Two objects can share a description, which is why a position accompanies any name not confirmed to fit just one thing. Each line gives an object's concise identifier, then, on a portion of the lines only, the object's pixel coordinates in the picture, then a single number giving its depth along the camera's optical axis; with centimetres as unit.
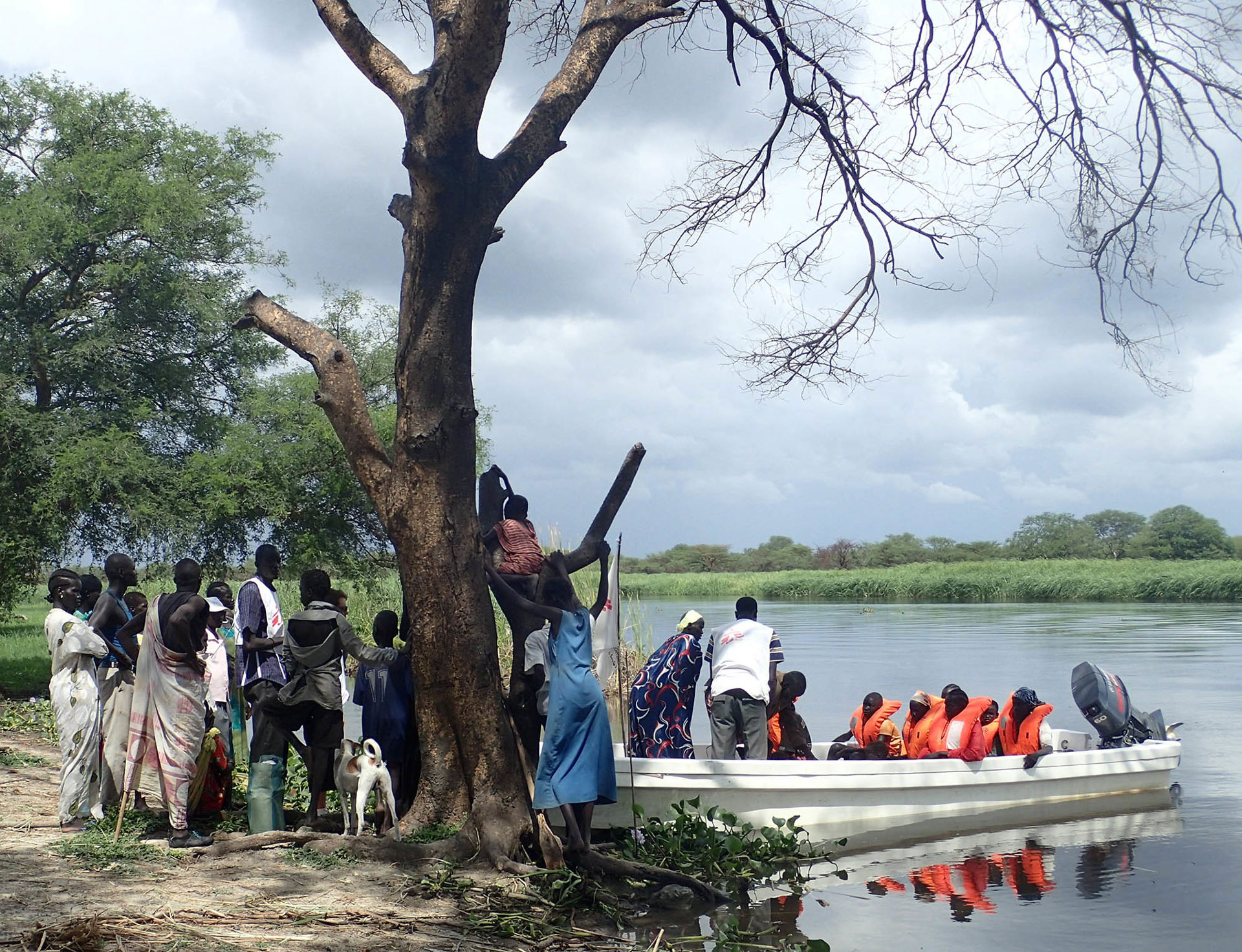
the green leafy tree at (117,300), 1515
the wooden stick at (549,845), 645
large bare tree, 649
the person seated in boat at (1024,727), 1048
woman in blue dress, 635
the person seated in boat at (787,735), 978
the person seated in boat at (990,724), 1044
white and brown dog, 656
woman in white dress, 709
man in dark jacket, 679
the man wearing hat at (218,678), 826
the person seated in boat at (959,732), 1005
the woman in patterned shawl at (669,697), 817
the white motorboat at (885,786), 840
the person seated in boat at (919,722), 1023
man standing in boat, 875
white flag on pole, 781
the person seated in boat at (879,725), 1027
